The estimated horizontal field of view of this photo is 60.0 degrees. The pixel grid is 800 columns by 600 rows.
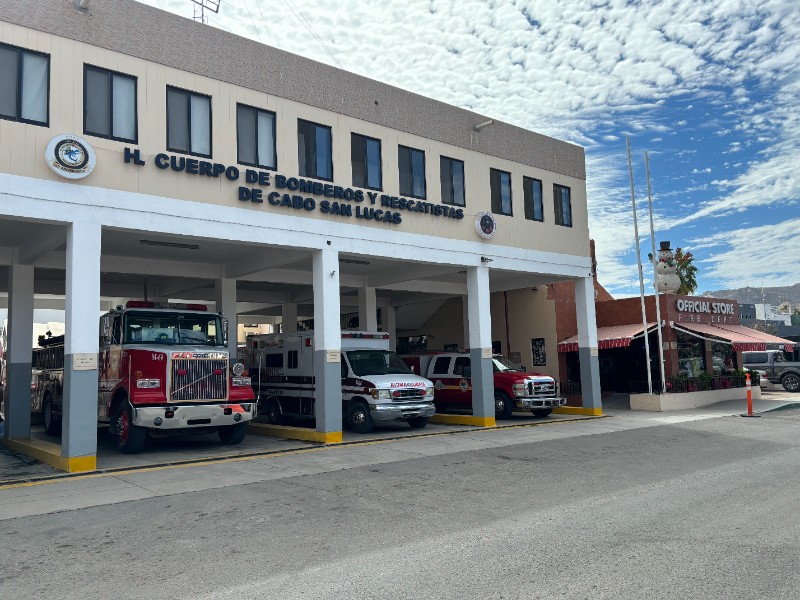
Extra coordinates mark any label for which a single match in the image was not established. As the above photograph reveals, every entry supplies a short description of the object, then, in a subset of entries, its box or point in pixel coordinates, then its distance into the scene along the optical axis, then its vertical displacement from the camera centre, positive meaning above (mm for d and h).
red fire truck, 13516 -129
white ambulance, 17109 -442
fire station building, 12227 +3962
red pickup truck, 19984 -718
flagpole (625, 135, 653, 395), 22773 +2506
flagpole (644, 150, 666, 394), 23062 +1698
